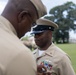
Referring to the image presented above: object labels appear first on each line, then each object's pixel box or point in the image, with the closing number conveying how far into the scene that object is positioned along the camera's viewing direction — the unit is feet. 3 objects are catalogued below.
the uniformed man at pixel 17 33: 2.08
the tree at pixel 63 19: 108.46
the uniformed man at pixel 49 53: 5.37
